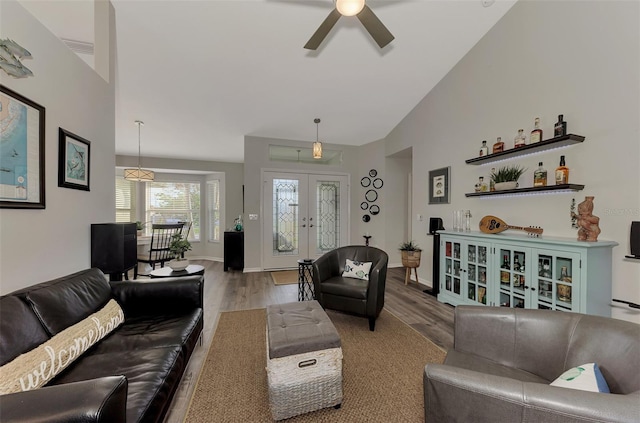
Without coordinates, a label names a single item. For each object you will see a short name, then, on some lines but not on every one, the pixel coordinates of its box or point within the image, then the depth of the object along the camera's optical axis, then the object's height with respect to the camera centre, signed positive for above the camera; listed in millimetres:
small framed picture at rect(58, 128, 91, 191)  1864 +366
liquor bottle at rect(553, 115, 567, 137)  2426 +798
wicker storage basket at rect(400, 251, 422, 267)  4152 -785
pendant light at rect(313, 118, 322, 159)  3795 +882
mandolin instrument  2953 -177
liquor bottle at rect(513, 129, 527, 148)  2791 +784
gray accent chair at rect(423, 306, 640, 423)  776 -628
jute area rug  1557 -1231
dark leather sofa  805 -649
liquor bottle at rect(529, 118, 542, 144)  2652 +807
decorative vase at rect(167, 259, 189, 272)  2838 -621
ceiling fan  1726 +1465
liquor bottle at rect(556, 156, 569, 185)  2432 +358
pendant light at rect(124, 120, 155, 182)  4641 +613
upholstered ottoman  1467 -933
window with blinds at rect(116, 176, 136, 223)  5934 +192
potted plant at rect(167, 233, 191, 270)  2858 -503
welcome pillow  1018 -686
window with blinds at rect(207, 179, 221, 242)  6562 +23
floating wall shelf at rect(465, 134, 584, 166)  2375 +658
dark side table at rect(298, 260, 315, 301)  3238 -884
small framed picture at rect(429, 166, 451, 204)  3912 +402
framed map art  1395 +327
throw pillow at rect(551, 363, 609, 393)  971 -655
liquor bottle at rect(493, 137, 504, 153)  3041 +774
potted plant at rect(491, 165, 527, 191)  2886 +389
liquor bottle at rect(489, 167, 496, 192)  3087 +346
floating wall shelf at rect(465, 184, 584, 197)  2381 +218
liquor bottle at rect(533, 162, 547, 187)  2613 +354
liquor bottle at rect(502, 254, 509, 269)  2717 -537
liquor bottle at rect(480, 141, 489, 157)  3240 +779
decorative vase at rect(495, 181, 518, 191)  2861 +291
